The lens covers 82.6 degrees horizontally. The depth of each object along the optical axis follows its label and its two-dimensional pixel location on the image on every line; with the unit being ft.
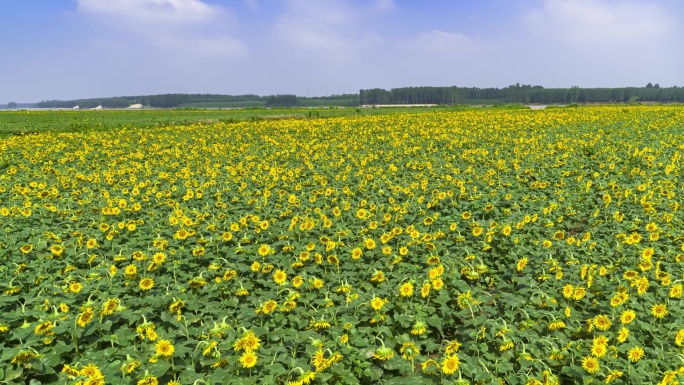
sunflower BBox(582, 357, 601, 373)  10.05
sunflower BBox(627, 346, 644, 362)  10.49
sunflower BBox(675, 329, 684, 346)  10.95
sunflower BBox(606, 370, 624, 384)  9.83
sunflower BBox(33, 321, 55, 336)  11.41
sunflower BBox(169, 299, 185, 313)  12.84
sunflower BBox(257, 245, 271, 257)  17.16
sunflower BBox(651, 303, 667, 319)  12.34
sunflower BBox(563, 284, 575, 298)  13.74
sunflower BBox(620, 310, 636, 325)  11.91
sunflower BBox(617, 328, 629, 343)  11.19
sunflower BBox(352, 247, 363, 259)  17.53
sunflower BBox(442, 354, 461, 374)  9.88
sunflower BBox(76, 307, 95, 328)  11.76
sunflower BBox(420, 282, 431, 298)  13.62
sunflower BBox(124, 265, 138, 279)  15.64
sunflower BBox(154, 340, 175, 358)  10.18
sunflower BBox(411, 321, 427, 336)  11.92
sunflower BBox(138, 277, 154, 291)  14.69
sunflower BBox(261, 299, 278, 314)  12.25
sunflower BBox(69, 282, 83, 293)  14.12
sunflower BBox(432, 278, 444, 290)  13.92
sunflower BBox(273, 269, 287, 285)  14.60
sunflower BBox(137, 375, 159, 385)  9.50
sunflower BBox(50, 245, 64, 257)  18.15
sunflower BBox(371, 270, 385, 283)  15.17
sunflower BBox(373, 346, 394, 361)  10.71
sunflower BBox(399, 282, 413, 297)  13.51
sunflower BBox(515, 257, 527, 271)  16.17
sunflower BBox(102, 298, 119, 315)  12.27
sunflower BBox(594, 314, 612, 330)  11.69
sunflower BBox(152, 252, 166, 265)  16.40
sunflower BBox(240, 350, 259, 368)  9.87
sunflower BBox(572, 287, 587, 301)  13.39
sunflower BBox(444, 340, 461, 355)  10.55
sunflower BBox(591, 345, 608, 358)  10.16
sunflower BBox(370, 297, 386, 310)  12.63
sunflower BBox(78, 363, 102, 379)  9.31
